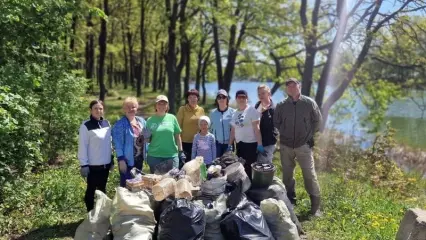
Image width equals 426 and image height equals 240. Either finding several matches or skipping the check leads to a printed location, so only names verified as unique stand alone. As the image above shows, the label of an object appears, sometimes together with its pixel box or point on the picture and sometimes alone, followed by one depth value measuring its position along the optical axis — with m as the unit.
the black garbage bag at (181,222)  4.15
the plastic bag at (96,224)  4.42
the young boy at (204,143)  5.90
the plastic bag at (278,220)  4.57
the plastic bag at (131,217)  4.21
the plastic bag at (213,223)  4.45
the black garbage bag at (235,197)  4.73
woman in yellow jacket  6.24
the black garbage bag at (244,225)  4.23
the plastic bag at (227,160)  5.71
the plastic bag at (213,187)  4.95
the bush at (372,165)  9.19
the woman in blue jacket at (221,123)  6.34
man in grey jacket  5.86
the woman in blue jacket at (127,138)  5.16
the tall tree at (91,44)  18.08
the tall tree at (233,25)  16.94
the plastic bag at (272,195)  5.21
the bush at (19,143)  5.69
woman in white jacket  5.07
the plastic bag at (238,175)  5.25
